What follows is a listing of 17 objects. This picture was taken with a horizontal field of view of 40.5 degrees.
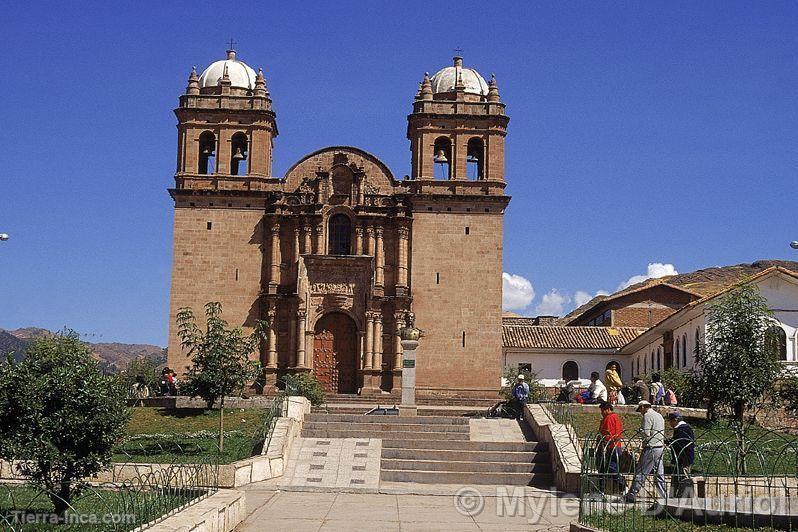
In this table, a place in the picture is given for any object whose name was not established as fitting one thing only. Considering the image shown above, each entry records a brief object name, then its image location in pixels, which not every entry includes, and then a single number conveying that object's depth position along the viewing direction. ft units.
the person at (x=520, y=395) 90.84
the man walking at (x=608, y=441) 55.16
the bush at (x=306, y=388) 102.91
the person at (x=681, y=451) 50.01
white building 114.01
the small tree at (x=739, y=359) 81.76
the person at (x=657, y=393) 93.86
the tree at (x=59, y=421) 47.32
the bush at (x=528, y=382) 112.48
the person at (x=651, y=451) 50.03
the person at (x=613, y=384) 90.94
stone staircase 68.90
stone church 128.16
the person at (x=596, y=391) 93.89
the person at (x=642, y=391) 90.79
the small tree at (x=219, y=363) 84.89
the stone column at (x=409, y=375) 92.99
